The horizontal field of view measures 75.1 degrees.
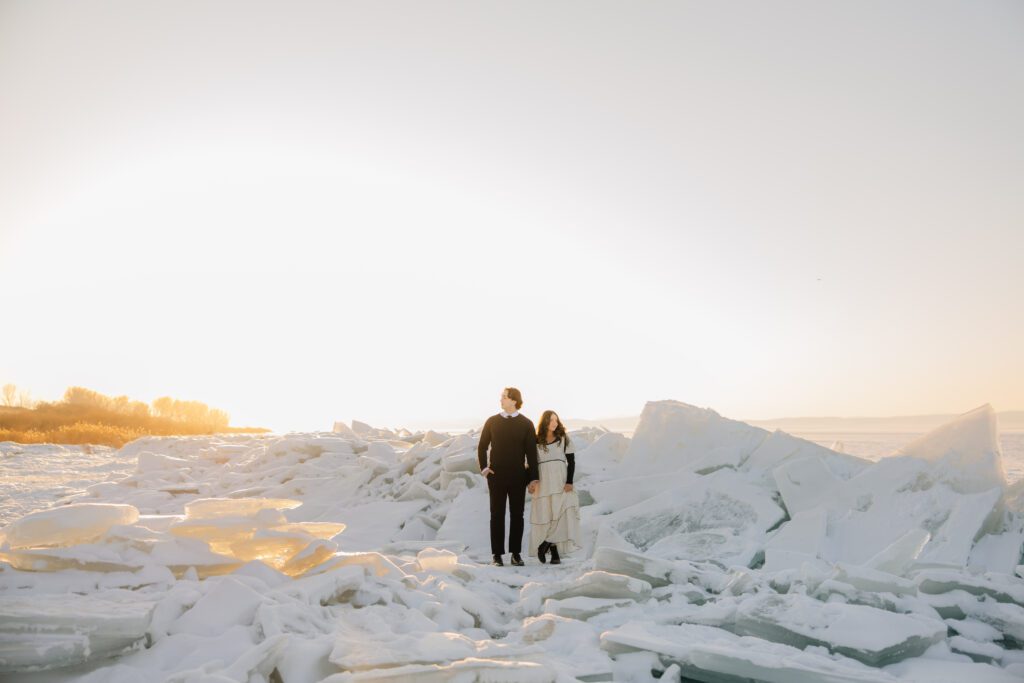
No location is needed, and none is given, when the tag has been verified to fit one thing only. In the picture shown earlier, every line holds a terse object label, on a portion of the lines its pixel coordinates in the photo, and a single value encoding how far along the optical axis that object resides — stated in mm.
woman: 6137
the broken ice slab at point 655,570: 4461
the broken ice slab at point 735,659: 2973
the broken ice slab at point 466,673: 2697
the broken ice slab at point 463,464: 8070
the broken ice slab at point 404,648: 2838
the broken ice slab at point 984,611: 3686
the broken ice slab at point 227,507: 4387
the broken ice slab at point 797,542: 4820
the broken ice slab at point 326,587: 3553
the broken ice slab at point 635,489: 6594
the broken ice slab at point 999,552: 4770
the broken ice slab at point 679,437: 7184
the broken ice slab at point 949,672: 3105
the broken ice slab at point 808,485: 5824
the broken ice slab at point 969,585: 3973
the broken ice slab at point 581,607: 3982
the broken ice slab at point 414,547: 6430
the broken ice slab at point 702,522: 5363
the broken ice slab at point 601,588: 4223
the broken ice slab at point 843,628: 3311
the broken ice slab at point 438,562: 4922
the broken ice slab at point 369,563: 4051
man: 6055
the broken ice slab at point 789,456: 6688
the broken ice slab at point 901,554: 4555
